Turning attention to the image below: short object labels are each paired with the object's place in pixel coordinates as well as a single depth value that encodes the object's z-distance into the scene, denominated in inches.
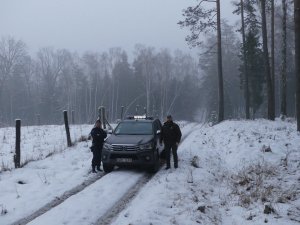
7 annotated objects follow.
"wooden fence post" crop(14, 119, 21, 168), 557.8
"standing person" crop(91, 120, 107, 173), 566.9
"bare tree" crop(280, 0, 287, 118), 1151.0
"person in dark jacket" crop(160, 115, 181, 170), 586.9
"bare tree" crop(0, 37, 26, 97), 2974.9
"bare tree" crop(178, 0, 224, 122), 1216.2
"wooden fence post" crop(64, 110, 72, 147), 725.9
